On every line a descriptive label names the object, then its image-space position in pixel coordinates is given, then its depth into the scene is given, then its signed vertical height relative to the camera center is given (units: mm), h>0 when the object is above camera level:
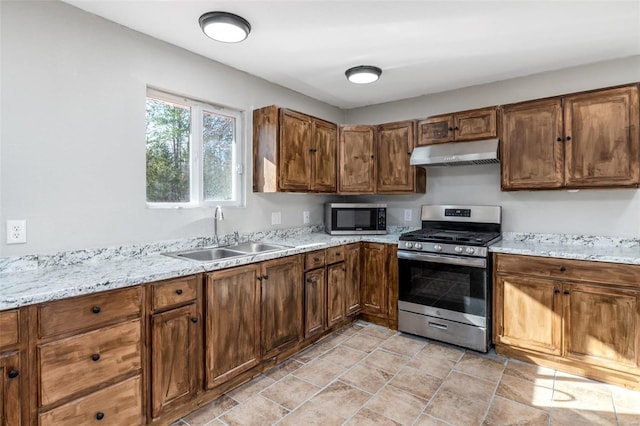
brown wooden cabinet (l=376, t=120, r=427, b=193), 3559 +550
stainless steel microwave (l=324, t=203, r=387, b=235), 3691 -62
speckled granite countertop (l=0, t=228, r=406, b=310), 1475 -302
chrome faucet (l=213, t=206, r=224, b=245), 2721 -40
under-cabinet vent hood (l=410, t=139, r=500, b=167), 2984 +533
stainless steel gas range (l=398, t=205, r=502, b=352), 2812 -605
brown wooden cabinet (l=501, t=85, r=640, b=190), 2523 +546
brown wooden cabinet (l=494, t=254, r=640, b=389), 2307 -778
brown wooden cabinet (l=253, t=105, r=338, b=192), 3004 +582
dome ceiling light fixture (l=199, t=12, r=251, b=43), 2074 +1181
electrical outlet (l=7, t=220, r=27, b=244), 1798 -80
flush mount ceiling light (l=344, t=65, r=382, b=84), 2930 +1217
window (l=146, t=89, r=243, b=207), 2517 +503
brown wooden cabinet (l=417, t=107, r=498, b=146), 3062 +802
